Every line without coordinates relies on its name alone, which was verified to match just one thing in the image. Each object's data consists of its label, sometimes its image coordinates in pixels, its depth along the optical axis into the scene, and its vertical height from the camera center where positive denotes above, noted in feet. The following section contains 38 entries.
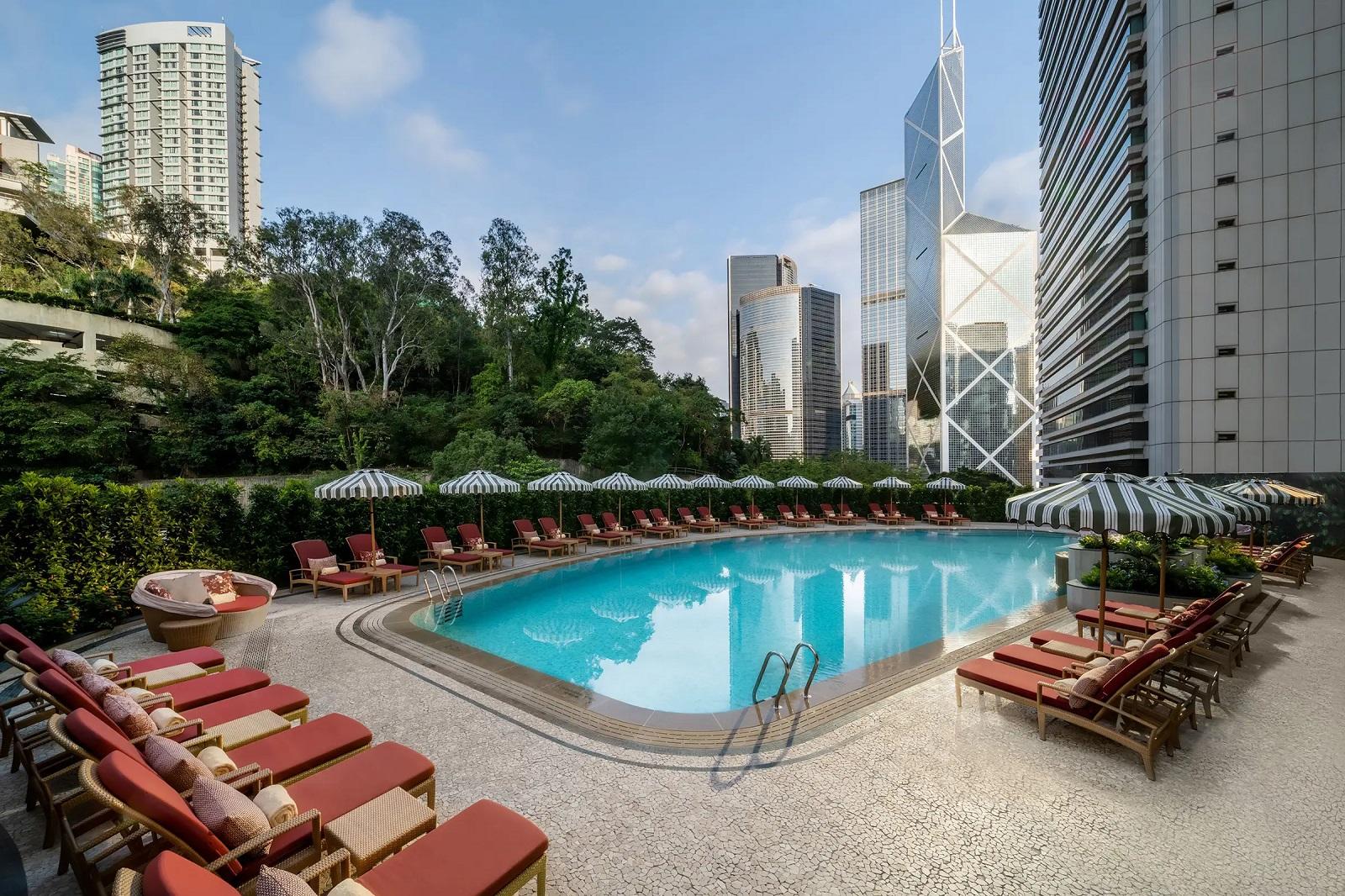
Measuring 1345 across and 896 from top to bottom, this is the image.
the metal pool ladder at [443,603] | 28.94 -9.26
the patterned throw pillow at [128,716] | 9.89 -5.09
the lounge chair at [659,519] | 65.70 -9.19
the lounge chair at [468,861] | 7.29 -6.19
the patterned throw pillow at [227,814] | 7.32 -5.22
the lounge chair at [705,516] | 70.72 -9.64
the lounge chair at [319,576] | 30.94 -7.78
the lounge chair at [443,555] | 38.60 -8.03
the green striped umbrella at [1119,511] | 16.08 -2.24
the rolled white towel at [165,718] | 10.68 -5.56
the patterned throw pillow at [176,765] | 8.30 -5.09
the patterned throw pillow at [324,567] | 31.40 -7.23
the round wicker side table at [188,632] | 20.98 -7.44
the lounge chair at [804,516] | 77.77 -10.65
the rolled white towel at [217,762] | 9.52 -5.77
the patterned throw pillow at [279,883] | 5.50 -4.67
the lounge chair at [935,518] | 78.77 -11.23
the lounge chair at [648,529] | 63.10 -10.05
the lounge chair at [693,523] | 68.59 -10.25
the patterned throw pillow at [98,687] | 10.76 -4.95
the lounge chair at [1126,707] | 13.10 -7.14
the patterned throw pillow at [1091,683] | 13.85 -6.44
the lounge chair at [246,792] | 6.72 -6.06
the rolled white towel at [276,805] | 8.08 -5.59
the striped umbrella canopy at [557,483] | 49.67 -3.50
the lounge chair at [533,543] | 47.60 -8.86
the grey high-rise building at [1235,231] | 57.93 +26.18
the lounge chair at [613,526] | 57.77 -8.99
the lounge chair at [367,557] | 34.27 -7.27
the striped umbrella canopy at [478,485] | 40.45 -2.99
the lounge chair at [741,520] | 74.44 -10.84
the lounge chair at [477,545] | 40.16 -7.65
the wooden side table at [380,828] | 8.09 -6.23
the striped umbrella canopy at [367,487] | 31.14 -2.35
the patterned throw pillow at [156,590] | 22.39 -6.06
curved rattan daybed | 21.15 -6.73
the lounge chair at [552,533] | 49.98 -8.35
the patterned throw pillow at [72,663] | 11.57 -4.85
